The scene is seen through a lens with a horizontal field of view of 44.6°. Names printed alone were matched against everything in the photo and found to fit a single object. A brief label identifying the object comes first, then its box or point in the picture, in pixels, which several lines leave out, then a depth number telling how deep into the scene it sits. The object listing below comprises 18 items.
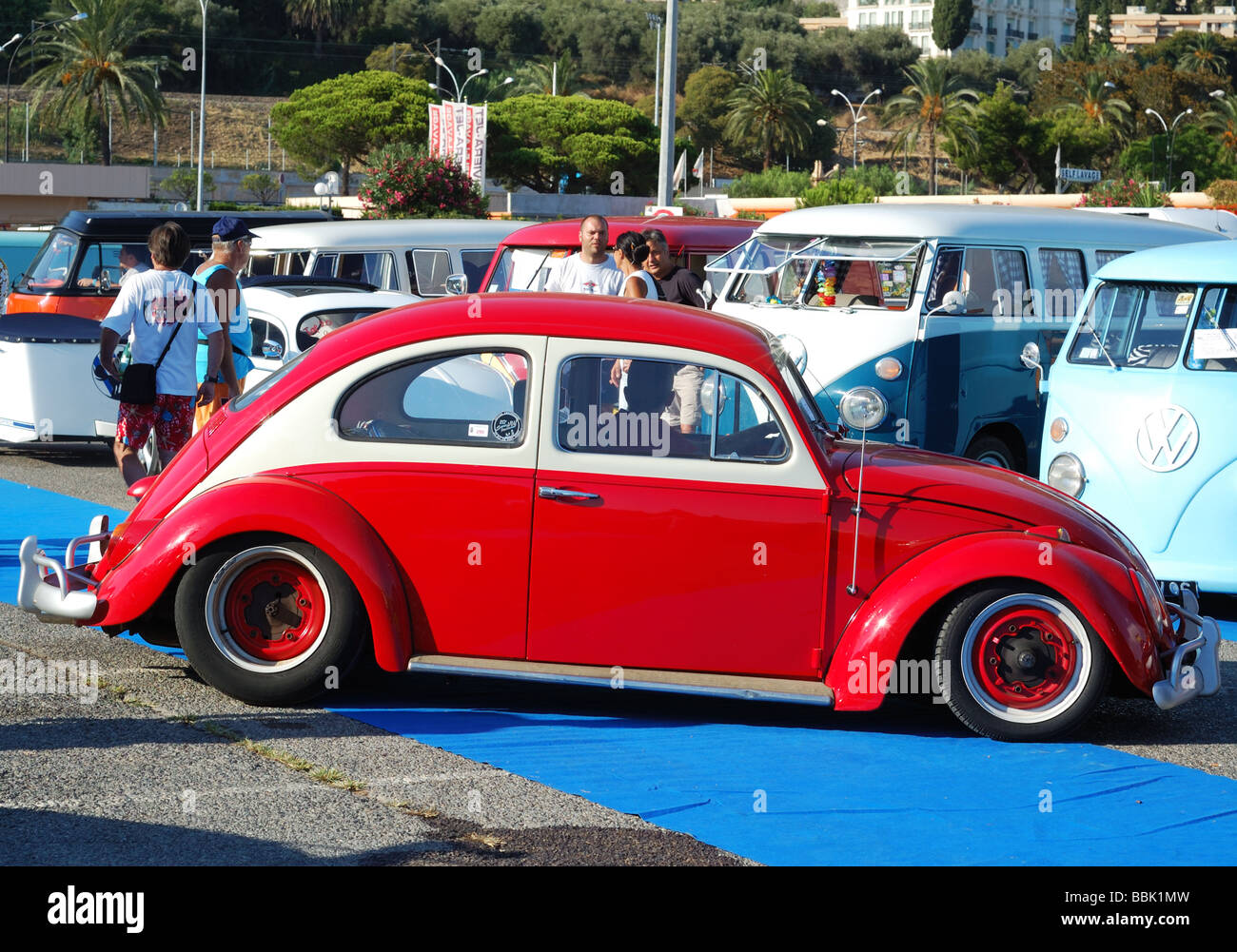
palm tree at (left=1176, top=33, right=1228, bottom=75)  114.81
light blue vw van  7.84
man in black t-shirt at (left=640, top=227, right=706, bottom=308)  10.12
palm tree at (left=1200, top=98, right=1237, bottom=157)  83.31
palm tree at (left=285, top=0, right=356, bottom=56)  105.88
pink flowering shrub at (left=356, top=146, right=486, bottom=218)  32.53
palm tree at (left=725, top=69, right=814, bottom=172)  92.62
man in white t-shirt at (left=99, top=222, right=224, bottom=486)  8.02
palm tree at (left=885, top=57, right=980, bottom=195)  81.38
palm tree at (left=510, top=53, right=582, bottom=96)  100.25
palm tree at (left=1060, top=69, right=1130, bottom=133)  90.19
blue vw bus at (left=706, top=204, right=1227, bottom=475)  10.20
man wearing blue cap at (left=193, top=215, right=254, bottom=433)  8.38
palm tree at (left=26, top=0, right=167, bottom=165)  63.62
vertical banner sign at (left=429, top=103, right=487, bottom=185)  41.38
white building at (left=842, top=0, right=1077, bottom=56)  169.00
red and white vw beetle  5.69
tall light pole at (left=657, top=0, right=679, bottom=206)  22.42
